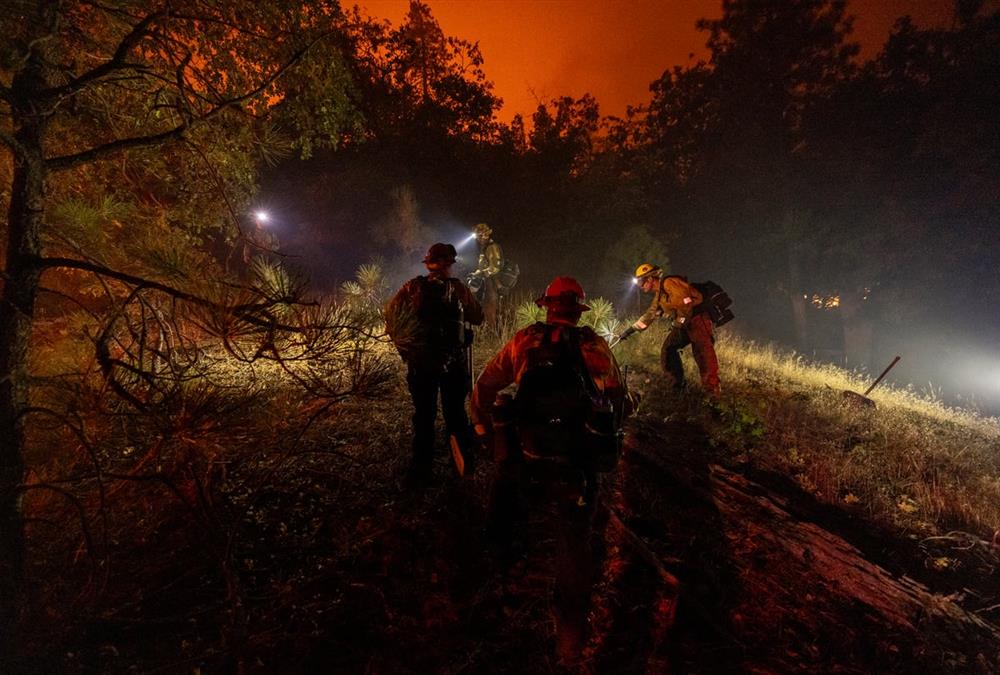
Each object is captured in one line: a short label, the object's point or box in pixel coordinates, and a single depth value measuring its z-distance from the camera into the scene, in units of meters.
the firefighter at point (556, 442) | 2.17
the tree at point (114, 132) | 1.67
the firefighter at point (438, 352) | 3.33
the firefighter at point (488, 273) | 9.09
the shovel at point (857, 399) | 7.89
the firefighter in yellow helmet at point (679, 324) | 6.61
